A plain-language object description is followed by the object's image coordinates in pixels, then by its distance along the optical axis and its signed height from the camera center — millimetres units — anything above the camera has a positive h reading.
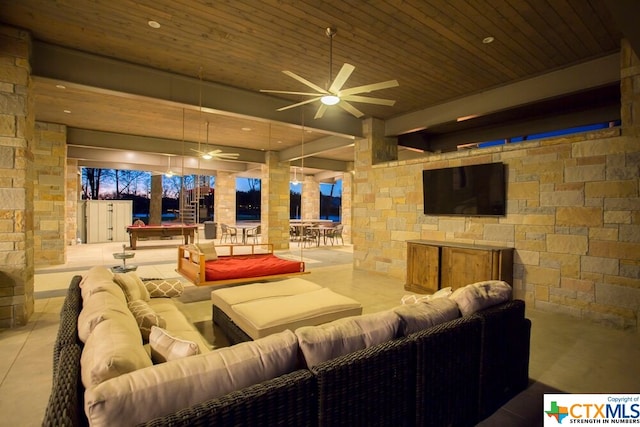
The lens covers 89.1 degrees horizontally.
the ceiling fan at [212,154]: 6931 +1157
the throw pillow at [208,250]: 5250 -722
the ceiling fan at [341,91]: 3158 +1244
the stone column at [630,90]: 3457 +1310
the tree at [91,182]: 14539 +1029
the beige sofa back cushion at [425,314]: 1804 -619
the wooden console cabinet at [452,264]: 4277 -785
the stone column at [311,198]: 14383 +428
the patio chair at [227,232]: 10983 -912
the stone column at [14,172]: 3408 +343
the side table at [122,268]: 4869 -952
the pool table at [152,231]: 9375 -735
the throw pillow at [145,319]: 2089 -750
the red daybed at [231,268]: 4332 -888
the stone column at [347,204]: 12633 +159
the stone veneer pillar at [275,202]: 9828 +158
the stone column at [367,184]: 6633 +505
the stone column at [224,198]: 13452 +353
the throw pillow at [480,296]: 2102 -582
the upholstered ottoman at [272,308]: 2615 -894
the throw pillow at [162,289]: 3328 -861
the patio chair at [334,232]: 11016 -826
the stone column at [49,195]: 6891 +200
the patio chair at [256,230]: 11094 -815
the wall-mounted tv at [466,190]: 4648 +299
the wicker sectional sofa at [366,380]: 1096 -736
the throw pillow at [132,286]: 2623 -686
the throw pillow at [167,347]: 1413 -631
